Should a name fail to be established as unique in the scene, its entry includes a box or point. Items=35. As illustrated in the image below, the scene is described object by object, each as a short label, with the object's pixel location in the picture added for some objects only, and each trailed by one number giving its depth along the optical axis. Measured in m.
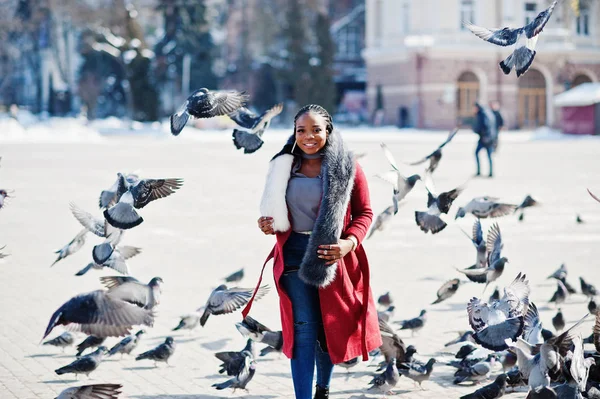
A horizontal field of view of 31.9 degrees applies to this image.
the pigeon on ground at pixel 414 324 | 7.93
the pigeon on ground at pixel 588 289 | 9.12
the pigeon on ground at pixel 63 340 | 7.26
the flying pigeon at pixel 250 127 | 6.87
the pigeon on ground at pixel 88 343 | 6.90
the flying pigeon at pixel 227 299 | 6.56
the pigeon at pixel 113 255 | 6.39
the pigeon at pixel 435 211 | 7.56
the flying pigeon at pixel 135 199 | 5.95
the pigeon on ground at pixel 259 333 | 6.68
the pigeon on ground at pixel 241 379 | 6.39
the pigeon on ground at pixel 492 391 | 5.78
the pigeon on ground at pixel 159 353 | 7.06
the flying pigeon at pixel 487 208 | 8.46
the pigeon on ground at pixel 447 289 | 8.31
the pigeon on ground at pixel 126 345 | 7.22
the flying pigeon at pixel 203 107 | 6.42
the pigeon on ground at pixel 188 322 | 8.05
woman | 5.08
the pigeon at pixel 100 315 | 4.96
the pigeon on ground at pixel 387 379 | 6.34
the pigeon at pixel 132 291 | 5.34
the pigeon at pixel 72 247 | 7.55
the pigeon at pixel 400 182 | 7.41
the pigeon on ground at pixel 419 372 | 6.49
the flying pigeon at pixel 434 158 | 8.15
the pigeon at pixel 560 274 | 9.34
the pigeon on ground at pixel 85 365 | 6.57
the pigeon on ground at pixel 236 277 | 9.58
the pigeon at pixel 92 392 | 5.18
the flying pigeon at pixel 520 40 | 6.11
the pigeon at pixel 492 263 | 7.21
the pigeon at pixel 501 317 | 5.80
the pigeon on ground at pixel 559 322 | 7.80
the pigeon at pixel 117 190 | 6.10
